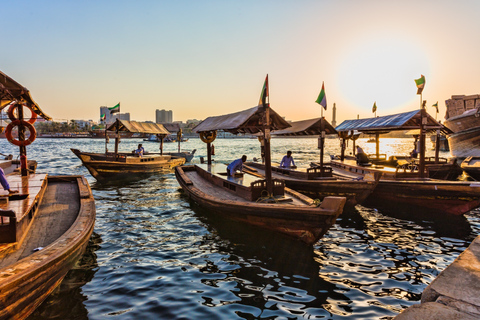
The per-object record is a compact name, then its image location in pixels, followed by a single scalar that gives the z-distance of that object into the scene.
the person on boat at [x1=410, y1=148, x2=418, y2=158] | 23.10
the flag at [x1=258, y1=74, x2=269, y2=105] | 10.02
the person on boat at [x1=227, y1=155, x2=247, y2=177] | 12.42
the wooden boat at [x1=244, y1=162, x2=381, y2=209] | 12.23
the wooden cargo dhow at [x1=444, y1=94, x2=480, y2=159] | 29.08
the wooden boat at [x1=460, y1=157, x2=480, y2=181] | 20.30
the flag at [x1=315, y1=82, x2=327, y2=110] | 14.04
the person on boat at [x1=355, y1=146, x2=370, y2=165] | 17.18
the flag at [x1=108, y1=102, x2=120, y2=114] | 23.07
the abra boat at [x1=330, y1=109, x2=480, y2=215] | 11.84
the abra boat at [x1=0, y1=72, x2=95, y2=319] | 4.48
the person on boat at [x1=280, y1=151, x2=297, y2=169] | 16.62
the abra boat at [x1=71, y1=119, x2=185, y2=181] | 20.06
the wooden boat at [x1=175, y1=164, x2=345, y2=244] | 8.02
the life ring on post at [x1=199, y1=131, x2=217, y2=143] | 17.48
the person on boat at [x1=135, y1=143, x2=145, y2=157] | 24.12
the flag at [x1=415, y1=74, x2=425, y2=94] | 14.73
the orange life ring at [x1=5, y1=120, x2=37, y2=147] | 10.66
